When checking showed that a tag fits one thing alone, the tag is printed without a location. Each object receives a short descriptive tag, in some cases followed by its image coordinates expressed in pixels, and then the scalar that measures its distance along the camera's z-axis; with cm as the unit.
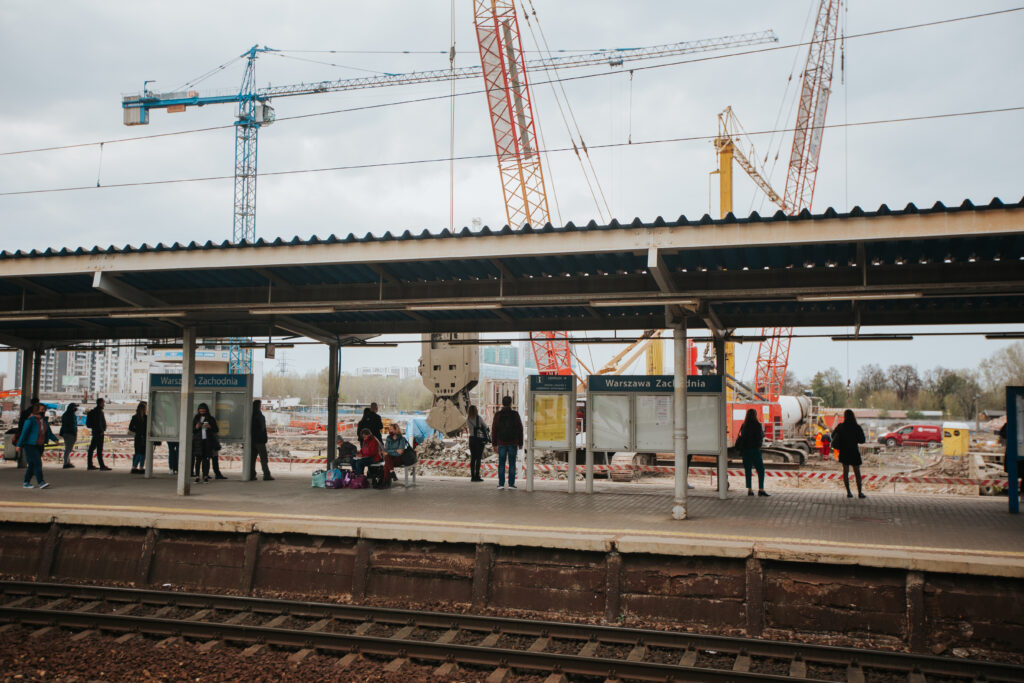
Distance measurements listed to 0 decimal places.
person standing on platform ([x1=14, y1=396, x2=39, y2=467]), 1739
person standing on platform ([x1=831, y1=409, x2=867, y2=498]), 1284
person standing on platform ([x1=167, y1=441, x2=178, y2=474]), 1691
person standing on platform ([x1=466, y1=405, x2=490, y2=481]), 1539
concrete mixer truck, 2825
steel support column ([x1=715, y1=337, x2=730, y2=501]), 1241
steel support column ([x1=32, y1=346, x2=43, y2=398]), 1850
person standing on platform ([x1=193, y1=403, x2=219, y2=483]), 1464
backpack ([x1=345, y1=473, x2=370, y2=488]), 1434
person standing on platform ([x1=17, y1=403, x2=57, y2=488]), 1316
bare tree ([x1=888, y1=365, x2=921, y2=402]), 10000
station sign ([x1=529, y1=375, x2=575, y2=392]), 1367
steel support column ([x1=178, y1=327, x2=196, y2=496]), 1309
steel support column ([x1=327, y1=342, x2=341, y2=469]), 1611
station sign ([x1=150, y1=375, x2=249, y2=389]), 1527
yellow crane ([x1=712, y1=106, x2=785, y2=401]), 5441
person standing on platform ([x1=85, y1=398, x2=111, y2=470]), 1686
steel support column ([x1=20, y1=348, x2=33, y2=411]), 1839
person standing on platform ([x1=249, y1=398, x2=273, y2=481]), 1534
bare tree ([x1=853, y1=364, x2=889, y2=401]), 10162
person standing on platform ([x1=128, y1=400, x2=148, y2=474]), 1695
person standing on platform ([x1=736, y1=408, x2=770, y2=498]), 1345
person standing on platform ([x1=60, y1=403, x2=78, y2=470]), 1770
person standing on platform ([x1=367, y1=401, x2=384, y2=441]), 1525
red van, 4802
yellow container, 2942
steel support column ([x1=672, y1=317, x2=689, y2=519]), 1086
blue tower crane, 7638
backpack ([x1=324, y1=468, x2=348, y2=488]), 1430
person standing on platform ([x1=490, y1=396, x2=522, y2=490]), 1427
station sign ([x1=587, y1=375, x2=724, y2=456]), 1250
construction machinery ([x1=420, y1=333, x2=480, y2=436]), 2714
